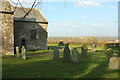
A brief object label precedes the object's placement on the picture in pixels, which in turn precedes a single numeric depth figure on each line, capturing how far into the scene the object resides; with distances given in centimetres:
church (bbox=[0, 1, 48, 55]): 2245
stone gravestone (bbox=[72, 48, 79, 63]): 1412
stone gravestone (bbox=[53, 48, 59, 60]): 1581
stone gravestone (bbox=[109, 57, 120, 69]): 1149
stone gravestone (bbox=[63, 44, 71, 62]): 1491
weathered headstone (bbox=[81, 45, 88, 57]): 1858
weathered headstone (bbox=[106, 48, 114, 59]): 1546
